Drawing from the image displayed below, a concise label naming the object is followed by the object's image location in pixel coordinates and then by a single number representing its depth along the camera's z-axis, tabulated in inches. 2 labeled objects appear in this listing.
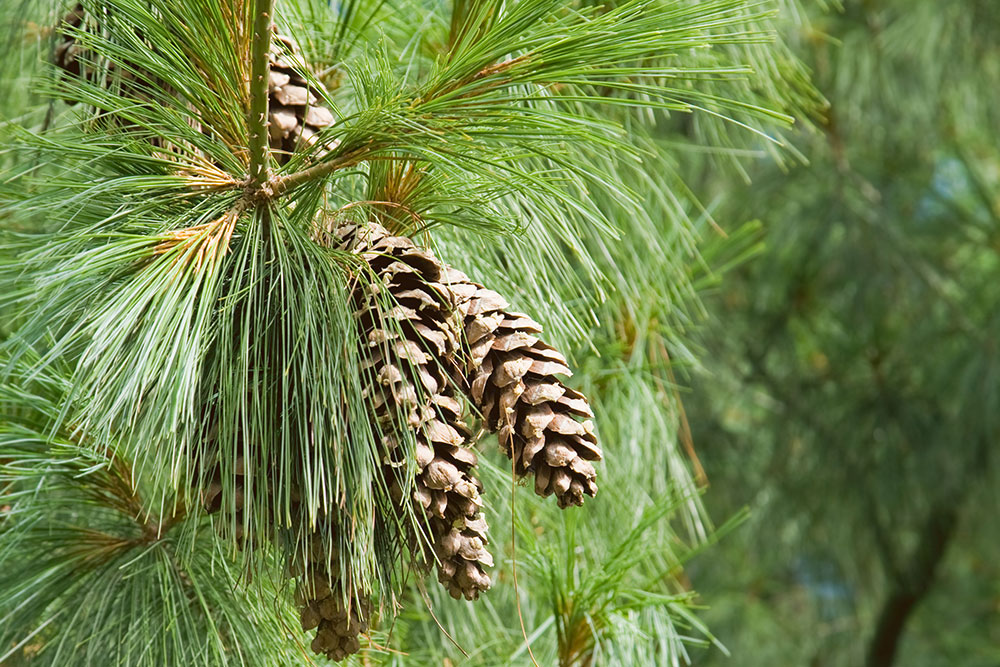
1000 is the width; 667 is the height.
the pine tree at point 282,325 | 54.5
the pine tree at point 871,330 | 151.9
